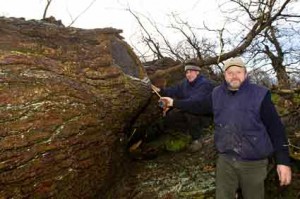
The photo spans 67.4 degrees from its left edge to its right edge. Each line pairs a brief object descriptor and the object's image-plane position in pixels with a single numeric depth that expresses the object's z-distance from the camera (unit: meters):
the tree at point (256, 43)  4.85
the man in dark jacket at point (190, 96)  3.18
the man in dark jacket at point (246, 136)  2.10
